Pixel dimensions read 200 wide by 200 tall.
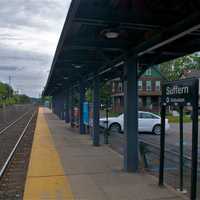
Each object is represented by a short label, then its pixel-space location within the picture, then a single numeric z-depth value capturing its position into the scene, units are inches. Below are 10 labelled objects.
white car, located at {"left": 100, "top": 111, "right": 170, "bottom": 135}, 615.2
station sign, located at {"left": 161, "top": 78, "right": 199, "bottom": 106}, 179.8
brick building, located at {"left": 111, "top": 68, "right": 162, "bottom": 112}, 1616.1
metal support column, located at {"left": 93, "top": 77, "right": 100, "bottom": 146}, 419.1
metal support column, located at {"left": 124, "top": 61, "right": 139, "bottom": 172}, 267.2
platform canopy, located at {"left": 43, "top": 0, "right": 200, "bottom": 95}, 177.8
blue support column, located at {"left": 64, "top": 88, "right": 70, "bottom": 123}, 876.4
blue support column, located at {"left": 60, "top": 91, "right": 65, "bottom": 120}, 1122.5
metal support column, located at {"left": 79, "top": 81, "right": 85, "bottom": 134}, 566.9
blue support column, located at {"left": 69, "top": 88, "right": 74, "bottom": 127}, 730.8
